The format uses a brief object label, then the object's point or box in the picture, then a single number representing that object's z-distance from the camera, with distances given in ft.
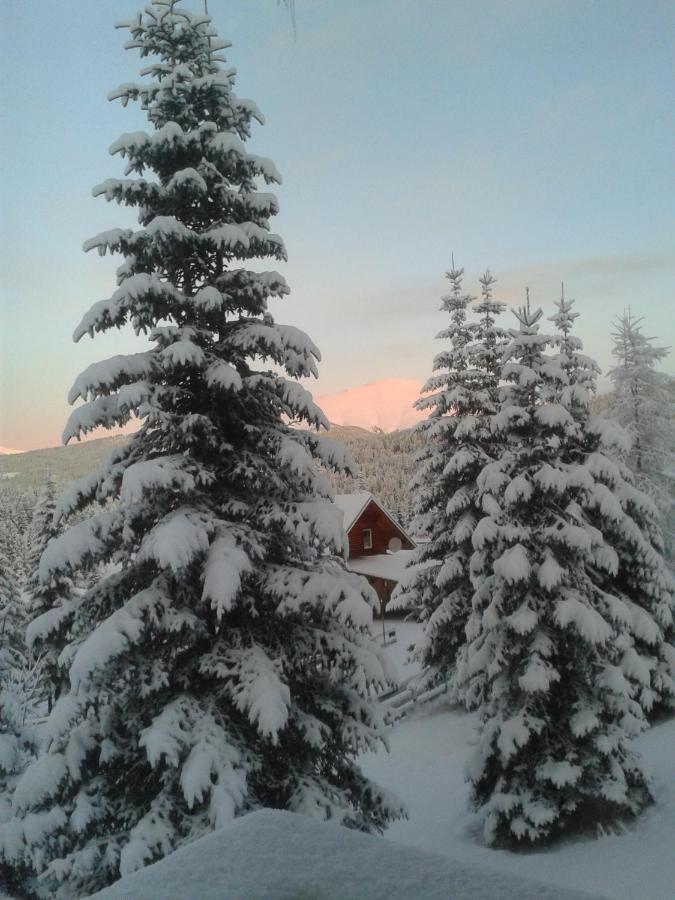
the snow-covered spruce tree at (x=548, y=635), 38.88
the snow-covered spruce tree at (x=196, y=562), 22.43
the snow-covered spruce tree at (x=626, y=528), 47.29
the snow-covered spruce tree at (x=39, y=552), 92.27
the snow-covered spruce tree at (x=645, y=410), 70.49
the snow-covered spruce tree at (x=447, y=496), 63.52
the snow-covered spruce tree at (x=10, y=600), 88.99
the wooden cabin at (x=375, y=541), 132.26
